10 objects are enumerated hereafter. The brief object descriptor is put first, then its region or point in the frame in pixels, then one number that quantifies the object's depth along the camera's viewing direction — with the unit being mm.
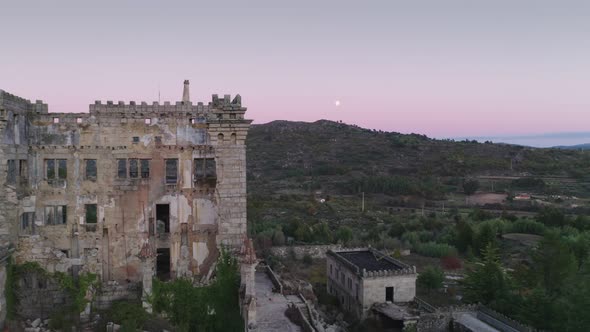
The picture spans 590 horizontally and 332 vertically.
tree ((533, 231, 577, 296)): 35156
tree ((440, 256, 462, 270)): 50656
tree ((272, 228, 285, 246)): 55750
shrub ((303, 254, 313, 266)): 51375
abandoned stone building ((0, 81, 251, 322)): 24875
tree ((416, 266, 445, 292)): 40969
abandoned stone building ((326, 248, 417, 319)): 33844
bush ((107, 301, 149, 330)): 22716
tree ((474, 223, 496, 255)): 54594
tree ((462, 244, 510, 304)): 34000
